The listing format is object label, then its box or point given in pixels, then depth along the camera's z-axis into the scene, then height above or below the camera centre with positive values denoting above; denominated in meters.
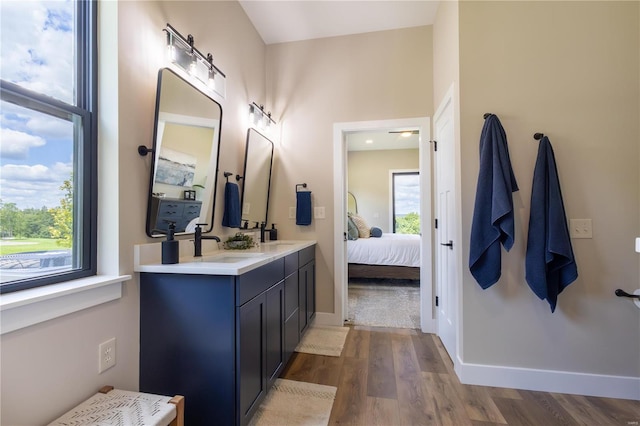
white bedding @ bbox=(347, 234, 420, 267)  4.25 -0.58
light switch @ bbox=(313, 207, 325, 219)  3.00 +0.03
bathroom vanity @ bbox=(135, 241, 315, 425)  1.34 -0.61
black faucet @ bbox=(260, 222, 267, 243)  2.81 -0.16
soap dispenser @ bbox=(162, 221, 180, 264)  1.47 -0.19
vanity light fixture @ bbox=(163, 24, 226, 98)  1.65 +1.02
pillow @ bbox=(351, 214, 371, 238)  4.93 -0.23
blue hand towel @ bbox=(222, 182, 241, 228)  2.29 +0.07
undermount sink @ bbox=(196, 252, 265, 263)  1.63 -0.27
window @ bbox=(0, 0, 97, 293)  1.03 +0.31
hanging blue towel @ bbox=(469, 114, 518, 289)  1.77 +0.04
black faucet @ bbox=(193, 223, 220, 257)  1.77 -0.17
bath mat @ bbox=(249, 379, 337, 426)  1.56 -1.16
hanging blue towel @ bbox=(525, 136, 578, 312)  1.71 -0.15
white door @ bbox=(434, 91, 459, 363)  2.20 -0.15
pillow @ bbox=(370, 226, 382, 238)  5.05 -0.34
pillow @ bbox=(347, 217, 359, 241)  4.57 -0.28
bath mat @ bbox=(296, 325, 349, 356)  2.39 -1.17
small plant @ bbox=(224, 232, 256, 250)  2.22 -0.22
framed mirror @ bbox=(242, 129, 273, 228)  2.60 +0.37
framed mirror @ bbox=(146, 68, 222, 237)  1.57 +0.37
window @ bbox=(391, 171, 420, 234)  6.68 +0.32
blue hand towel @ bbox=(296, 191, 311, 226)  2.96 +0.07
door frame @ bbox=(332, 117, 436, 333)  2.78 +0.02
